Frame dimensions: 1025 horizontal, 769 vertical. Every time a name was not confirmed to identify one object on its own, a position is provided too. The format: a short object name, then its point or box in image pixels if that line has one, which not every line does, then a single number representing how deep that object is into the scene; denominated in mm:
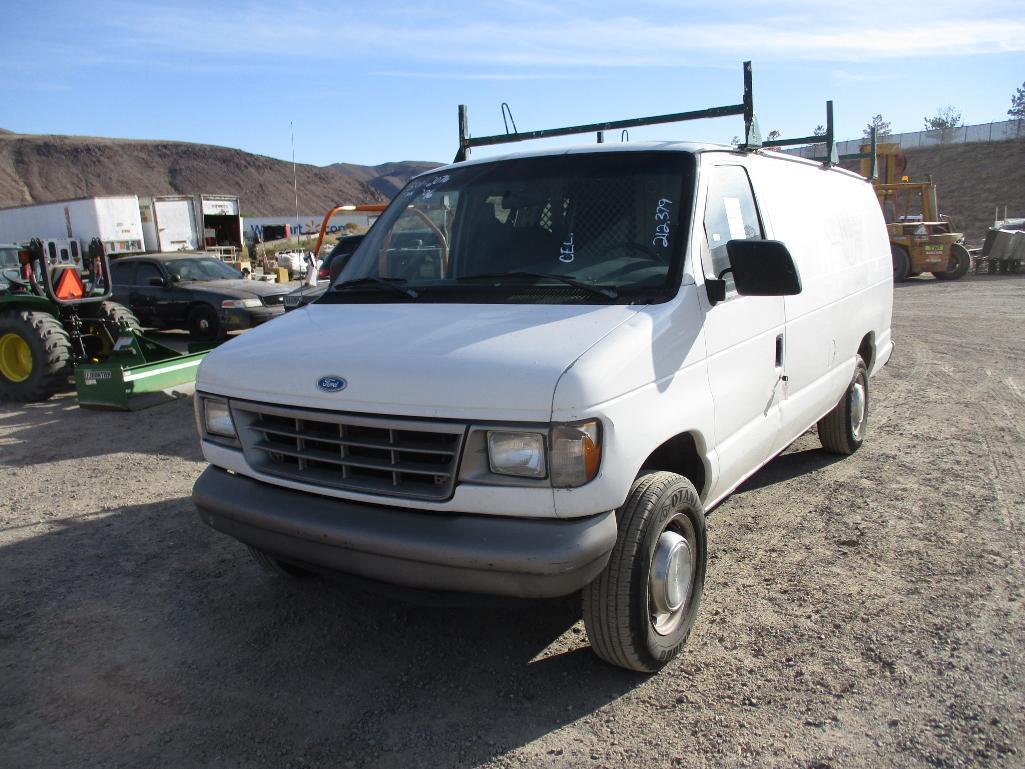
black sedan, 13391
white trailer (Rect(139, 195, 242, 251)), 24734
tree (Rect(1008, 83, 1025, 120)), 94000
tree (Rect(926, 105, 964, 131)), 85038
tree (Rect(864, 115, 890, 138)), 78219
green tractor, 9117
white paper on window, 3922
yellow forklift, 22094
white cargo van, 2744
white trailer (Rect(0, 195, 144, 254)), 23078
